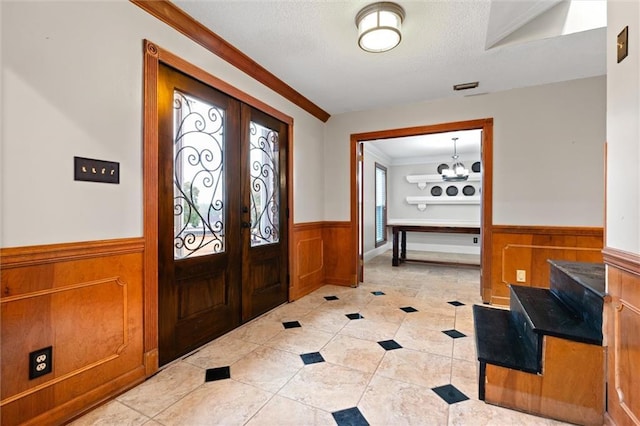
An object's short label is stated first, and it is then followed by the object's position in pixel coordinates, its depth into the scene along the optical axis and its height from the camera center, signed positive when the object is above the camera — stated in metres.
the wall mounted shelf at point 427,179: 6.70 +0.82
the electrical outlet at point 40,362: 1.30 -0.72
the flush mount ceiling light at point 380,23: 1.84 +1.27
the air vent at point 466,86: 3.01 +1.38
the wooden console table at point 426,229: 4.80 -0.32
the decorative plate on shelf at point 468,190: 6.96 +0.54
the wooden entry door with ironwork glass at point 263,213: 2.61 -0.02
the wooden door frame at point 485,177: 3.21 +0.40
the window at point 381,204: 6.81 +0.18
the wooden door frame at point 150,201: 1.75 +0.06
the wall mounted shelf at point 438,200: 6.74 +0.28
